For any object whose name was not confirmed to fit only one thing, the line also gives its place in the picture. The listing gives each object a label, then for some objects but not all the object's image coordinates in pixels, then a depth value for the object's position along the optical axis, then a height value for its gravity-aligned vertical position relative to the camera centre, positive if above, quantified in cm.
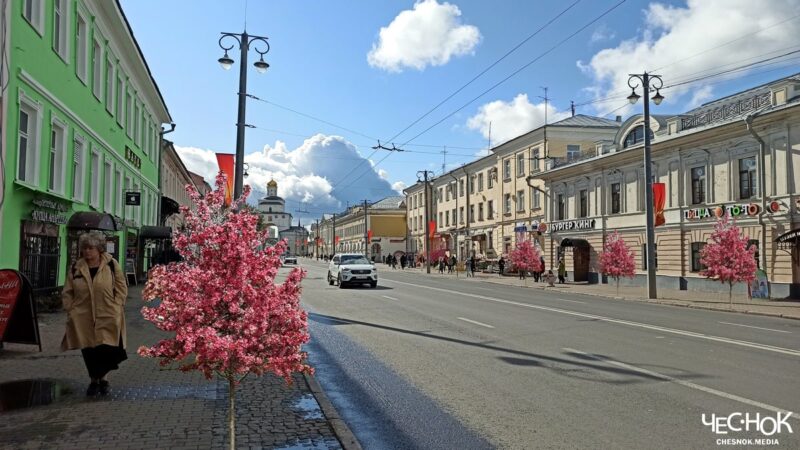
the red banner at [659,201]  2642 +257
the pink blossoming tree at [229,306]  395 -36
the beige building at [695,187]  2288 +349
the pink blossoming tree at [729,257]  1964 +4
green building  1157 +318
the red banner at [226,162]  1670 +264
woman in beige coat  641 -60
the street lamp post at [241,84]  1509 +449
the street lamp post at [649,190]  2319 +267
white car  2791 -85
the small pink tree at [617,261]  2598 -16
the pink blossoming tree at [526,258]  3300 -8
